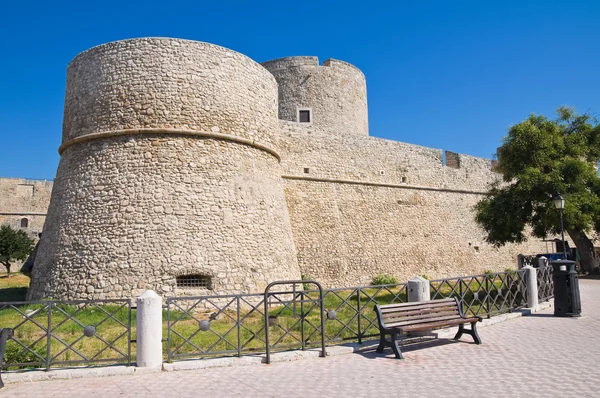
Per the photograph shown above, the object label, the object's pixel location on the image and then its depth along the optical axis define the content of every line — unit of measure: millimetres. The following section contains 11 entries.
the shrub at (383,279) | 17297
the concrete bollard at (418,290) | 7664
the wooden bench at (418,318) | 6180
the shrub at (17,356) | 5895
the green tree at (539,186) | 14750
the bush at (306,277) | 15414
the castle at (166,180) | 10766
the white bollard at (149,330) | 5785
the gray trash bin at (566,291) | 8844
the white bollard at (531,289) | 9680
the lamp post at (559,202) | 11445
